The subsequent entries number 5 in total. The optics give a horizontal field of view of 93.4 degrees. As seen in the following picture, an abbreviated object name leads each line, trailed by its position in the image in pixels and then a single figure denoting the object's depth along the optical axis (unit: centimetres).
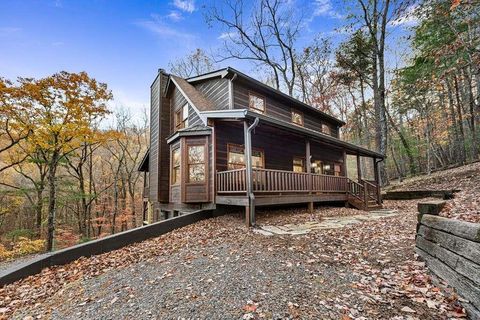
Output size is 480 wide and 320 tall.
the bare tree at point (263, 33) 2048
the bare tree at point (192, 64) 2400
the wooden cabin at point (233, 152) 862
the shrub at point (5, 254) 1377
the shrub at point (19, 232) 1444
